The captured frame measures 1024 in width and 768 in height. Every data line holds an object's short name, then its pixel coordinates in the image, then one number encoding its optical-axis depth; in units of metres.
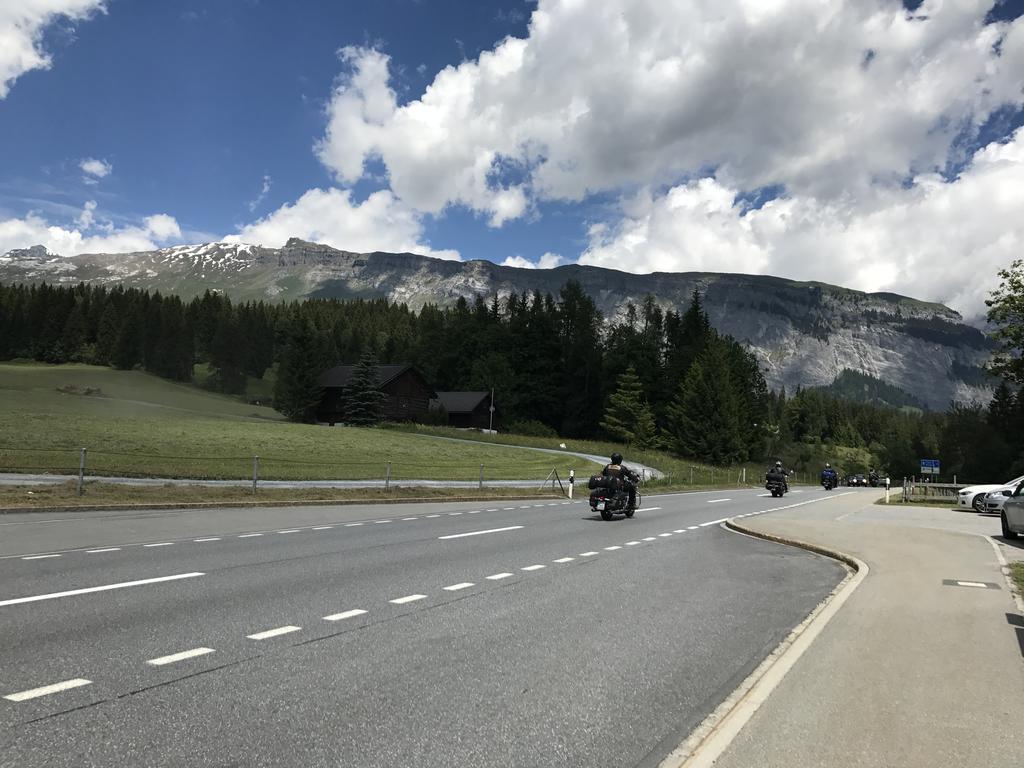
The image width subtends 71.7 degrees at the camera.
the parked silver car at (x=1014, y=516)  16.72
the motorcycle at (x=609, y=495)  19.61
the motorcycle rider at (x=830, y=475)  57.44
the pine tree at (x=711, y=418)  82.06
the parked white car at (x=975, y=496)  29.03
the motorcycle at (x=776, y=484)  39.00
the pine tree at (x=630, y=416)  86.38
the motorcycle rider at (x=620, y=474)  20.53
